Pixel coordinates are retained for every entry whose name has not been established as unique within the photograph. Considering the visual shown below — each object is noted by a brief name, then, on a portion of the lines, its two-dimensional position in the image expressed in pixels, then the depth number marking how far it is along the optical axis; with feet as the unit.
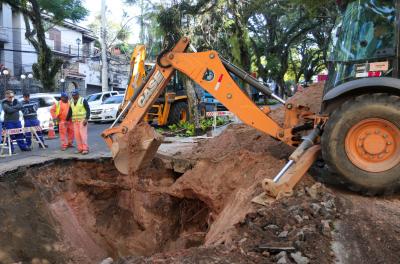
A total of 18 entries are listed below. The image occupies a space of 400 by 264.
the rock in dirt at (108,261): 15.41
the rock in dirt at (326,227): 14.49
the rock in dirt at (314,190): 17.57
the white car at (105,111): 73.82
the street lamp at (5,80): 98.34
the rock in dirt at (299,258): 12.65
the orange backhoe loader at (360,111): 18.06
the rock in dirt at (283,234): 14.24
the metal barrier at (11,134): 38.38
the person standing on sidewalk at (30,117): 42.34
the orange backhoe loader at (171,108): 58.85
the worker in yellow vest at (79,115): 36.32
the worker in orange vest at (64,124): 38.52
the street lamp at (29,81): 111.04
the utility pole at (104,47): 87.56
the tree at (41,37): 77.92
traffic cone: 53.49
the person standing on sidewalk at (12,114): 39.24
